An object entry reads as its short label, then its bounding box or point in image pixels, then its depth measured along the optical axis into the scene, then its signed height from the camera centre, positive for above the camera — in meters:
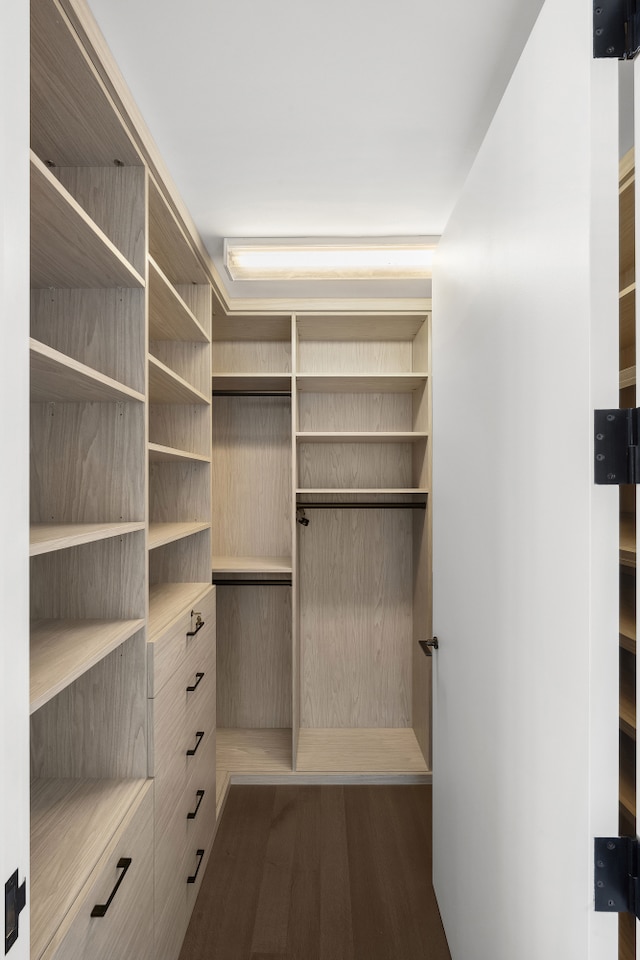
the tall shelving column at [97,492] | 1.52 -0.02
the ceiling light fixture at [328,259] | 2.41 +0.96
